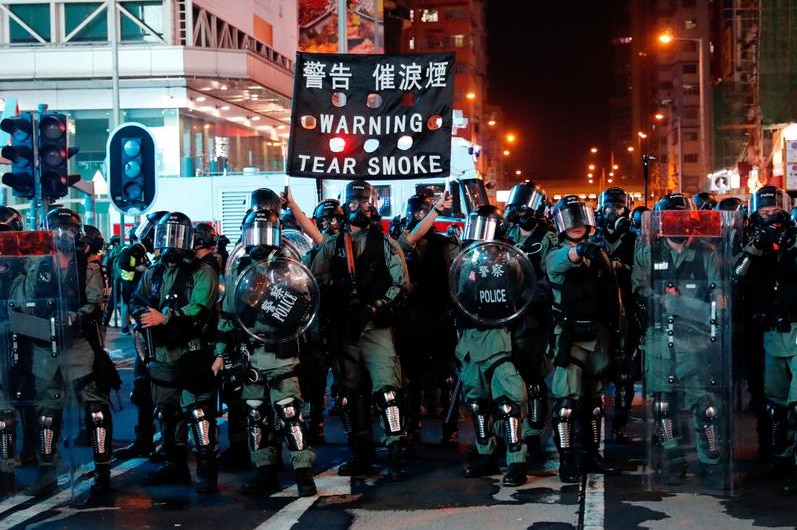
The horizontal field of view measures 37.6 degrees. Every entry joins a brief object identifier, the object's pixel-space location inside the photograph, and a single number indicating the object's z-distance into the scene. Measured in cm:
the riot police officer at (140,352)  991
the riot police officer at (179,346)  839
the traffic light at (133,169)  1485
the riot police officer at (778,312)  800
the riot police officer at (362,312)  860
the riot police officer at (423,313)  1041
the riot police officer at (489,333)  831
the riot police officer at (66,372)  831
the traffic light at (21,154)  1327
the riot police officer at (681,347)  766
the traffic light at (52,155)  1329
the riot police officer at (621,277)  950
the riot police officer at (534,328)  905
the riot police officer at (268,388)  803
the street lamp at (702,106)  3286
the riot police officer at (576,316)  820
